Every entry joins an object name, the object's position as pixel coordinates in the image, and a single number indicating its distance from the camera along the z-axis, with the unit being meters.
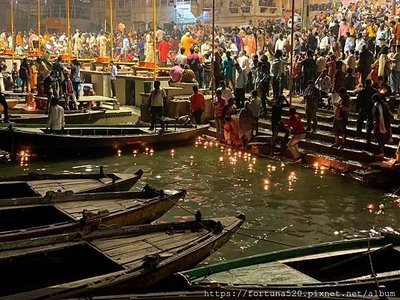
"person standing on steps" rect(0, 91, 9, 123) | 18.33
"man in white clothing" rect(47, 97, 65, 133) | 16.22
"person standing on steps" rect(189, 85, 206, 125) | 19.55
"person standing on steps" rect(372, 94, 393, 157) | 14.40
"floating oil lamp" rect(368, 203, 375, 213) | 11.90
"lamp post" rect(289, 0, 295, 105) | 16.80
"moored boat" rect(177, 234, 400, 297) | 6.34
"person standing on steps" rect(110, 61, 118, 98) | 26.33
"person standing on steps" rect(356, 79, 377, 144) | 15.41
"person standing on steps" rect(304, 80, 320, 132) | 16.92
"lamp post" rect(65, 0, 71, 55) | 29.25
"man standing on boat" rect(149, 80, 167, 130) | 18.50
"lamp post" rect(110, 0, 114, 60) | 25.03
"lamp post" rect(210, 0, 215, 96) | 20.38
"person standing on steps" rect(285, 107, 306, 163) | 15.55
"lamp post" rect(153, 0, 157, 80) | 21.10
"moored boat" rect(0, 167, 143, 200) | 10.51
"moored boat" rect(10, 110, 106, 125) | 19.84
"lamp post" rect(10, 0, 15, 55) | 34.41
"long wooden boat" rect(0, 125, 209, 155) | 15.93
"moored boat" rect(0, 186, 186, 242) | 8.70
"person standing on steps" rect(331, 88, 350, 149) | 15.55
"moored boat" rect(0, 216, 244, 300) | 6.76
